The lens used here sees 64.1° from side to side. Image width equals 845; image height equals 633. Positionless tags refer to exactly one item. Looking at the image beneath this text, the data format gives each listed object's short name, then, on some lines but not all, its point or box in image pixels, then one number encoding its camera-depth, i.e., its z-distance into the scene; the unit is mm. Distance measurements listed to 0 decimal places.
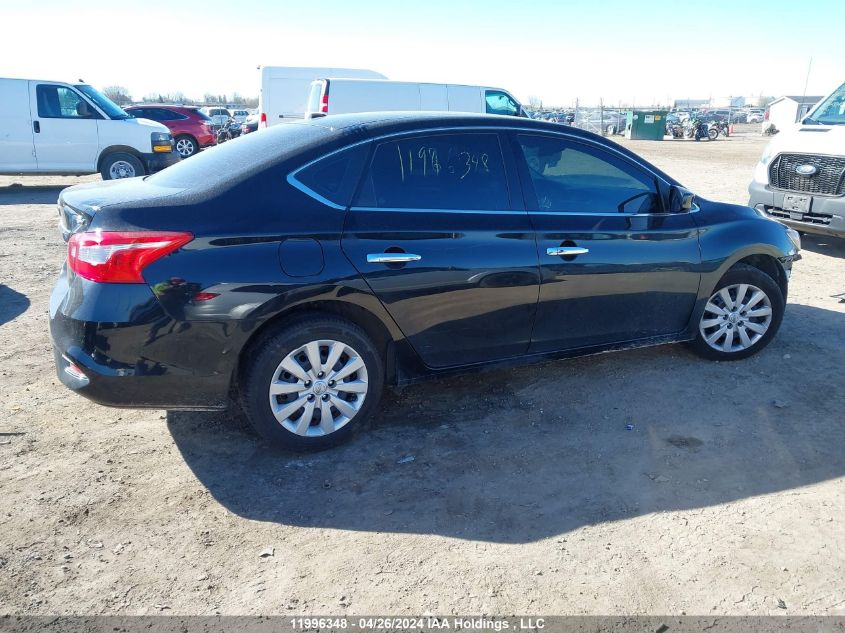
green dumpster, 39469
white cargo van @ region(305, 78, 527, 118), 13516
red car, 20922
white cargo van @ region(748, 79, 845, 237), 7840
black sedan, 3203
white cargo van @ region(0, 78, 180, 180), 12555
